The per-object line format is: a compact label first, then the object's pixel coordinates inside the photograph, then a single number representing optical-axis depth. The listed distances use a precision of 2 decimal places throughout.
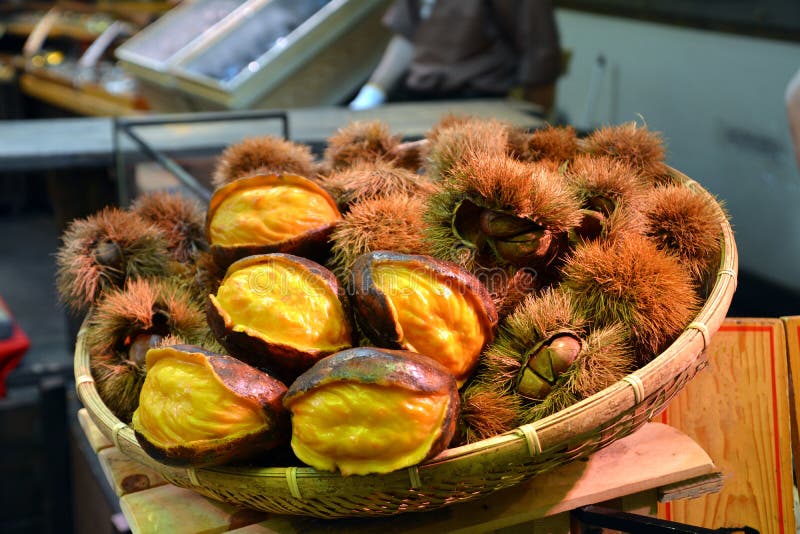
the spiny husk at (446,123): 0.97
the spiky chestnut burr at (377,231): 0.75
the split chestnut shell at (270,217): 0.77
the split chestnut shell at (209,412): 0.59
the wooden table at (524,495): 0.71
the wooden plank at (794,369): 0.97
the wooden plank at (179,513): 0.71
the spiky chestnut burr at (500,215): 0.71
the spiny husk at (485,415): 0.64
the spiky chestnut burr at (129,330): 0.77
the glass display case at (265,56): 2.51
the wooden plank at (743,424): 0.95
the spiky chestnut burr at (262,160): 0.96
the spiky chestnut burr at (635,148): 0.92
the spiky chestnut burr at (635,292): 0.70
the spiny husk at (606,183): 0.80
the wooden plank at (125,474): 0.78
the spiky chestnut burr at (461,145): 0.83
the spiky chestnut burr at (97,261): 0.85
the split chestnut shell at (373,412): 0.56
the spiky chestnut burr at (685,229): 0.81
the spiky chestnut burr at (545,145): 0.94
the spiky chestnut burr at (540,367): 0.65
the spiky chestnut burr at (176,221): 0.94
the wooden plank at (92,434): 0.84
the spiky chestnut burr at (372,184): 0.85
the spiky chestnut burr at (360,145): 1.01
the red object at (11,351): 1.79
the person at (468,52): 2.44
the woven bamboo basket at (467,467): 0.59
